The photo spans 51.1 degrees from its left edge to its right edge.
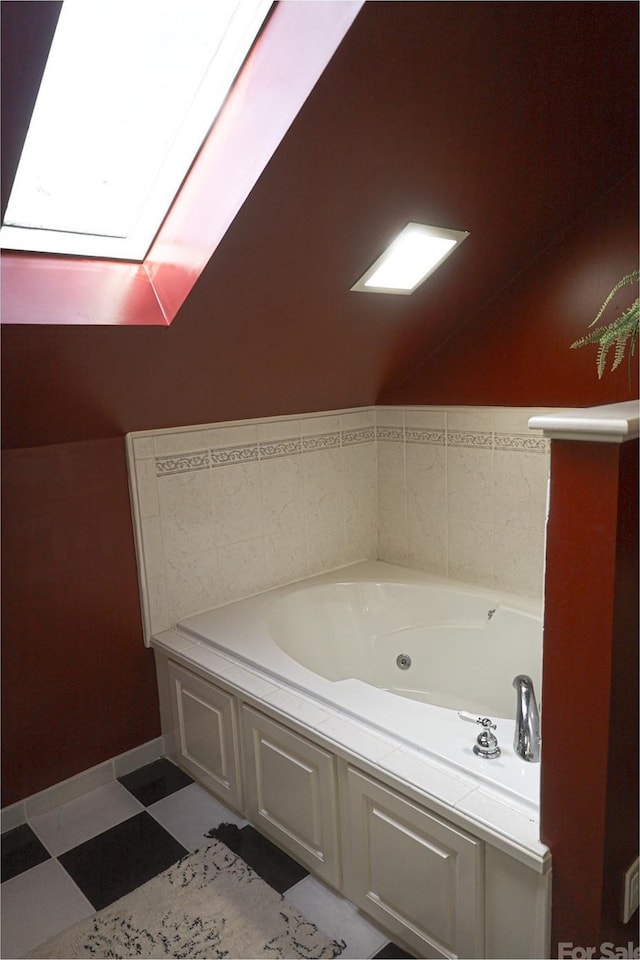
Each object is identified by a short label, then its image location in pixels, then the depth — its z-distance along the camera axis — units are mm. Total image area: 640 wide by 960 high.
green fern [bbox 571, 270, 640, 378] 1518
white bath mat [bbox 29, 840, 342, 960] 1825
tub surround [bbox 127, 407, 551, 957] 1631
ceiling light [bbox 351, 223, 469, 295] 2242
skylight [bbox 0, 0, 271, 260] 1587
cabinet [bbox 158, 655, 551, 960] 1559
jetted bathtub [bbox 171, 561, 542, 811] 2582
